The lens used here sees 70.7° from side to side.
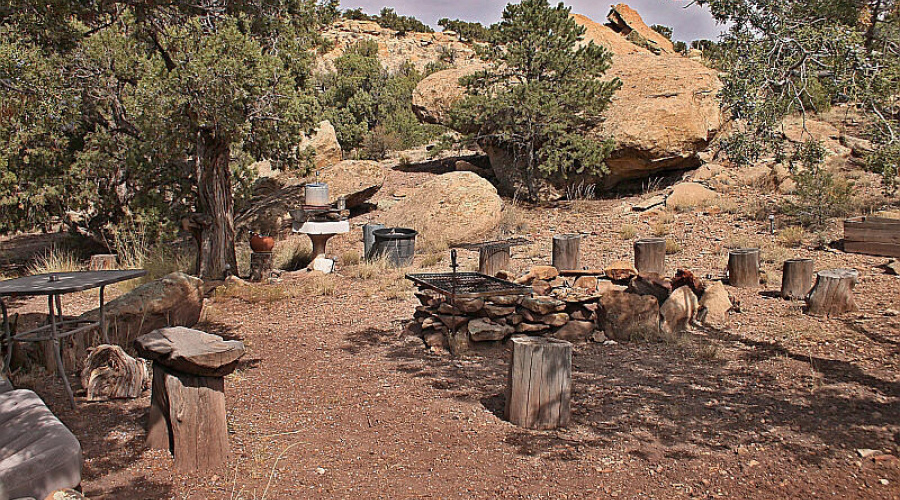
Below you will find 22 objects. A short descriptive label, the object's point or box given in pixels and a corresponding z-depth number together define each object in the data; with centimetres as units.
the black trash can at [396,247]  994
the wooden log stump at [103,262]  982
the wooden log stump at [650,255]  795
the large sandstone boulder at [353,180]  1368
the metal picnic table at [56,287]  407
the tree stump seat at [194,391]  320
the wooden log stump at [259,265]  932
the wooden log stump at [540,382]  395
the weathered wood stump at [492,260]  793
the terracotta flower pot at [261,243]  948
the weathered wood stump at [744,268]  770
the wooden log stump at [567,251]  824
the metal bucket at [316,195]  1021
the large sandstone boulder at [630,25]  3612
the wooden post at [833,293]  643
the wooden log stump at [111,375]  437
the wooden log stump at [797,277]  706
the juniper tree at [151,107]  733
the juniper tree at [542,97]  1373
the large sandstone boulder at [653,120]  1371
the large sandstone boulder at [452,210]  1187
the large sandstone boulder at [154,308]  570
